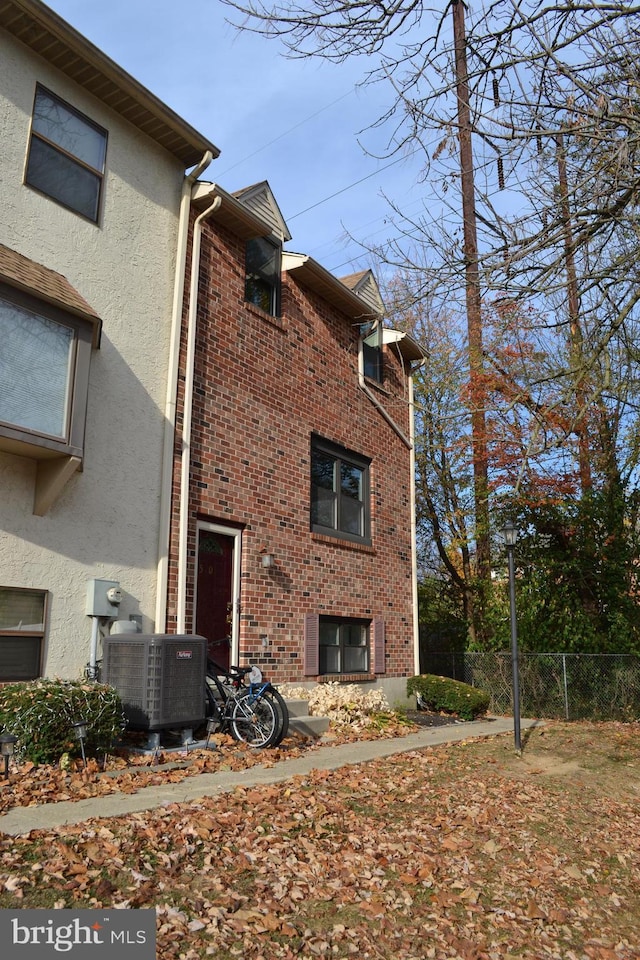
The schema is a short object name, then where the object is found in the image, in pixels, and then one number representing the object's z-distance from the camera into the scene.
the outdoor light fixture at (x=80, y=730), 6.39
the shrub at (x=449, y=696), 13.13
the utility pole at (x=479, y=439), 13.14
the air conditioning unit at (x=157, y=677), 7.20
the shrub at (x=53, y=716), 6.16
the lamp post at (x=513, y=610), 9.90
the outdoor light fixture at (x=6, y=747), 5.84
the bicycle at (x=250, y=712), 8.02
